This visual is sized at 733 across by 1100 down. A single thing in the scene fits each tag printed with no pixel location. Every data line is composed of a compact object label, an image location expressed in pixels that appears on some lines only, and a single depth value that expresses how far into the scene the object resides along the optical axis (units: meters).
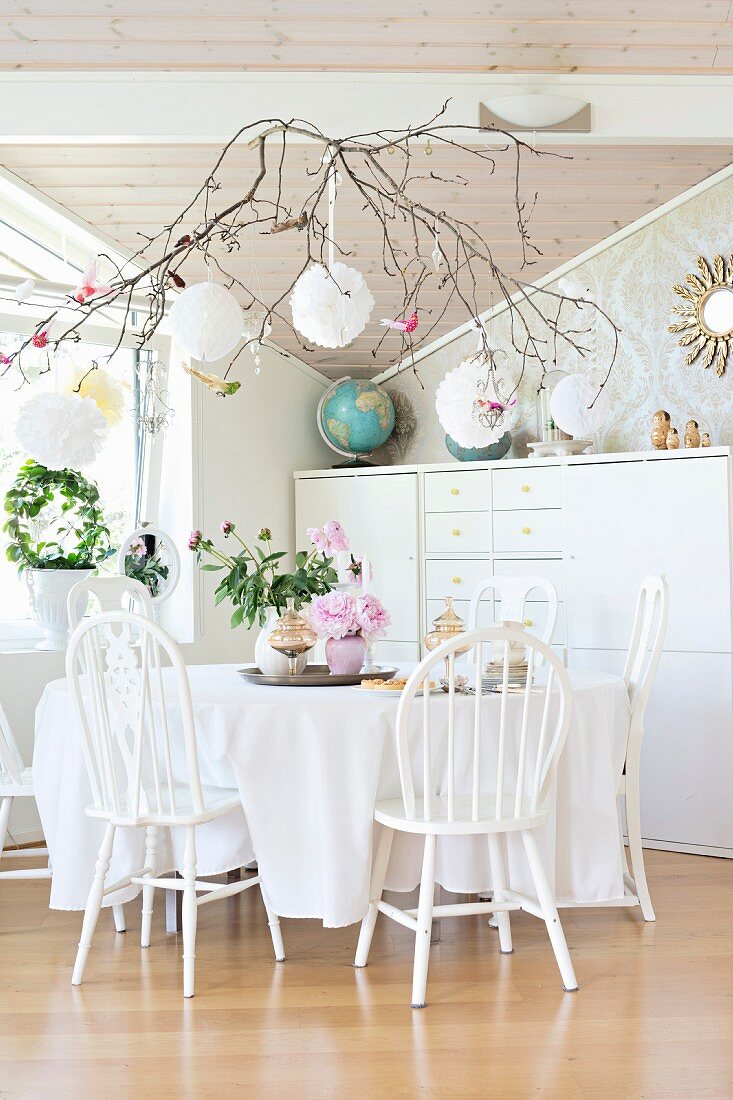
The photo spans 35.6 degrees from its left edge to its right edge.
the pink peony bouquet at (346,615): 3.43
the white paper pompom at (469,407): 2.96
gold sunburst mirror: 4.65
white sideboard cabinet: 4.36
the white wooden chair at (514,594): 4.22
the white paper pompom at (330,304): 2.33
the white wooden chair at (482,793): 2.77
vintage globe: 5.50
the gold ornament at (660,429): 4.57
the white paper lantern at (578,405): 3.22
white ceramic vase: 3.54
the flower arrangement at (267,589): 3.54
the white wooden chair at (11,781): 3.58
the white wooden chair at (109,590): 4.21
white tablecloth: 3.01
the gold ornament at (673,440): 4.52
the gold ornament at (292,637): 3.51
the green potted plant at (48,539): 4.78
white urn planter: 4.76
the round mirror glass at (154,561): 5.11
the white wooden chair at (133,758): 2.89
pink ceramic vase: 3.50
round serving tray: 3.42
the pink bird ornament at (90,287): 2.28
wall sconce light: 3.66
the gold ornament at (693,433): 4.47
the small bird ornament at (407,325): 2.31
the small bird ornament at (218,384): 2.37
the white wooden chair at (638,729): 3.49
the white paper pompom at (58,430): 2.63
